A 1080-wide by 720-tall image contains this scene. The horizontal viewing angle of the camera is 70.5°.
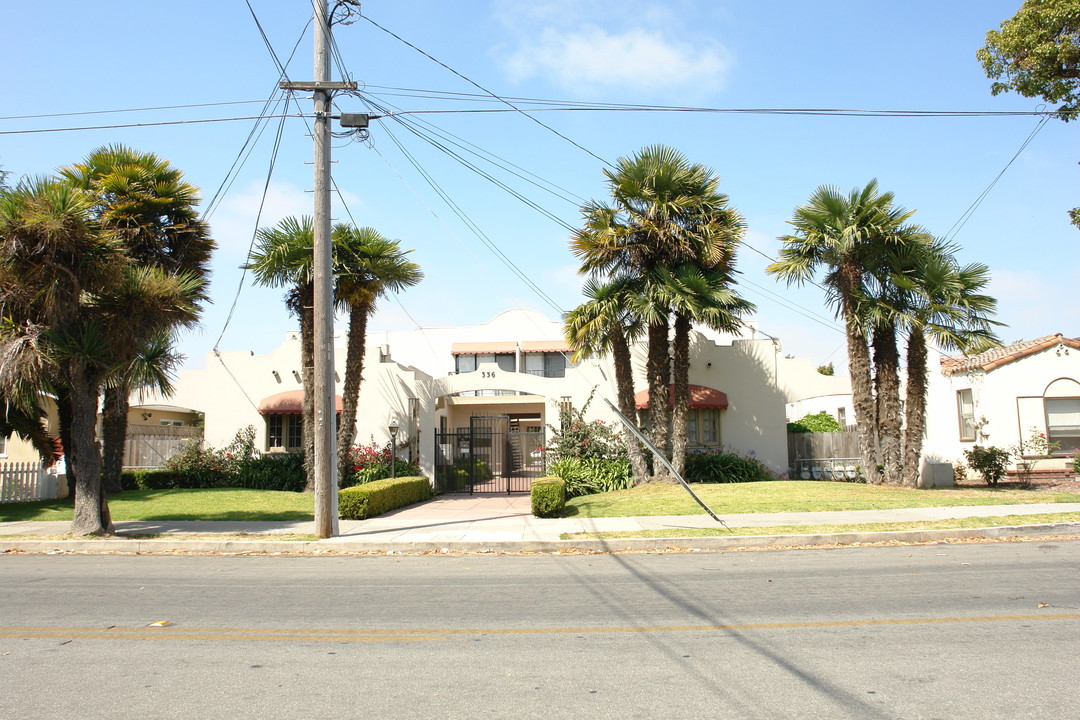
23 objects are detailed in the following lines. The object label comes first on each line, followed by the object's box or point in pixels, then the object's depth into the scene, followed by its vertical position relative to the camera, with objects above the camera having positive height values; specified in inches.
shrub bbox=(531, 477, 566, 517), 600.7 -39.2
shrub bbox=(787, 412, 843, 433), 1182.3 +25.2
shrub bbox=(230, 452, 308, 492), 868.6 -18.1
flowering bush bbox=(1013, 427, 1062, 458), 808.3 -15.3
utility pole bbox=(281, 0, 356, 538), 500.1 +86.7
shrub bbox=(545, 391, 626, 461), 823.1 +7.4
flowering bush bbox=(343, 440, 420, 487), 832.9 -12.2
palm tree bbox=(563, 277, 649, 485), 756.6 +117.5
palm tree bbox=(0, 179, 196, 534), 471.2 +107.8
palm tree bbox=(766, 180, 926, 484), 744.3 +182.5
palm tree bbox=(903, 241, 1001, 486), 730.8 +110.5
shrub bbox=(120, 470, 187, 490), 872.3 -19.6
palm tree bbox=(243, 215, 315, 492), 754.8 +185.8
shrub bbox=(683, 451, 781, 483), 824.9 -28.4
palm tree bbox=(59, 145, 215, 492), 714.8 +239.9
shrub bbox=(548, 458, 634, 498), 778.2 -28.6
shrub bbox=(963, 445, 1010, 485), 772.6 -28.4
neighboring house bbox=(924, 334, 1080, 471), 837.8 +38.7
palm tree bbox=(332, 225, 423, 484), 770.8 +178.6
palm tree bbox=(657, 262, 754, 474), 716.7 +125.8
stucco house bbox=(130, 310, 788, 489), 868.0 +65.1
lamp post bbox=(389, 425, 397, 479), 782.5 +3.3
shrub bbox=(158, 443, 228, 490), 881.5 -9.7
